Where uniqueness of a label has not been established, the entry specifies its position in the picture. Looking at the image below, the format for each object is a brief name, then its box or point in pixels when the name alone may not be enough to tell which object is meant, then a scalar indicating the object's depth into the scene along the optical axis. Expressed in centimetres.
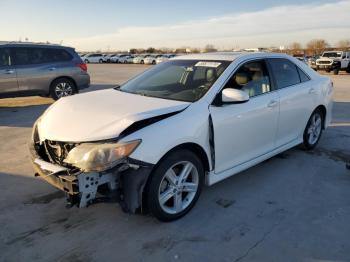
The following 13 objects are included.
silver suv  967
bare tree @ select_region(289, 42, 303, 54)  8825
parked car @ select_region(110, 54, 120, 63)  5518
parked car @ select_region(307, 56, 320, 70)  2973
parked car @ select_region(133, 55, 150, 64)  5103
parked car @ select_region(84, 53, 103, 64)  5669
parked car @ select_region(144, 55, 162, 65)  4827
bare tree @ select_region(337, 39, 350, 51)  8026
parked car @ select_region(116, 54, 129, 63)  5459
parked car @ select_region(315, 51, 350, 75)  2634
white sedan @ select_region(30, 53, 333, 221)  314
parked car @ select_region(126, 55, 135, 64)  5376
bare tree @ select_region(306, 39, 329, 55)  8254
